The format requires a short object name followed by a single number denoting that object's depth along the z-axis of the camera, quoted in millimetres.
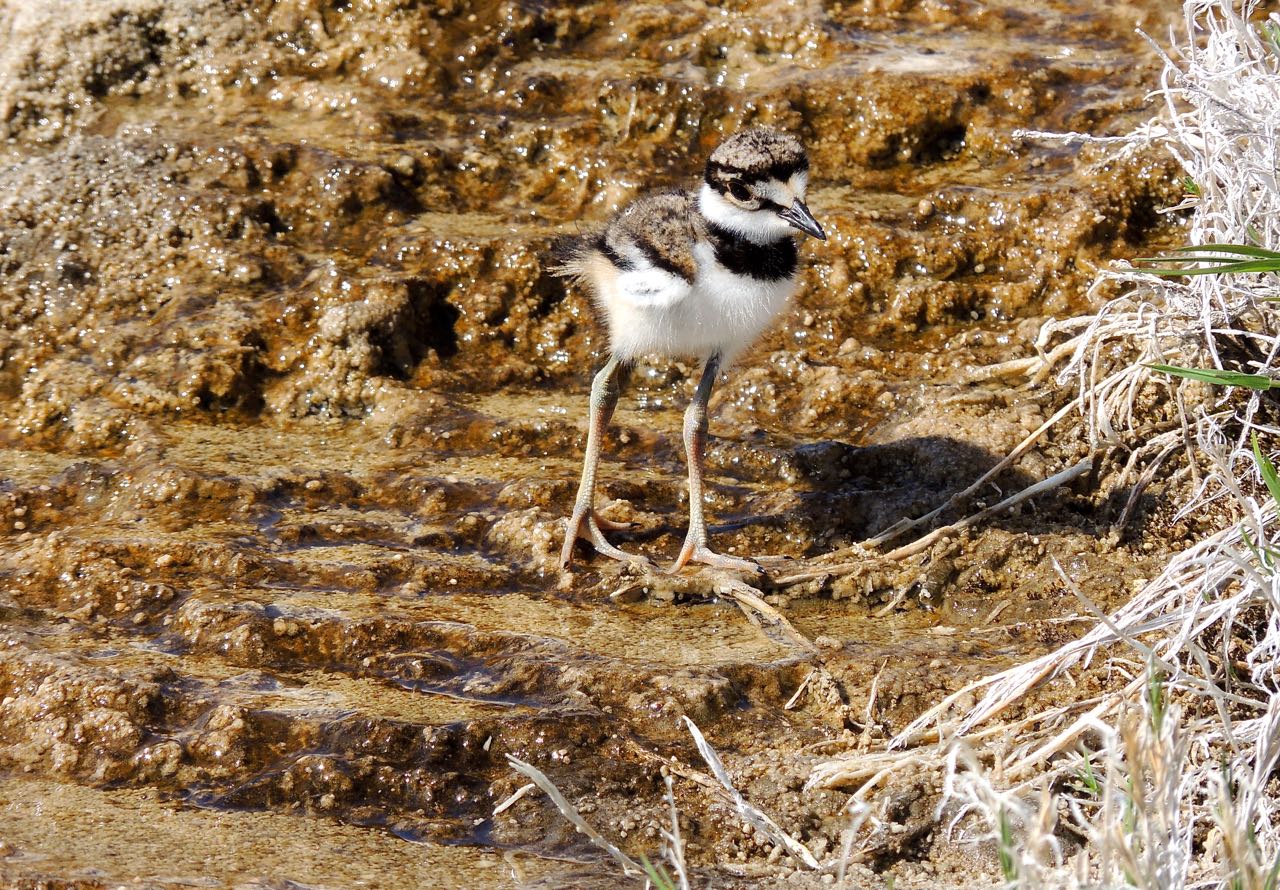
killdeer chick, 8094
